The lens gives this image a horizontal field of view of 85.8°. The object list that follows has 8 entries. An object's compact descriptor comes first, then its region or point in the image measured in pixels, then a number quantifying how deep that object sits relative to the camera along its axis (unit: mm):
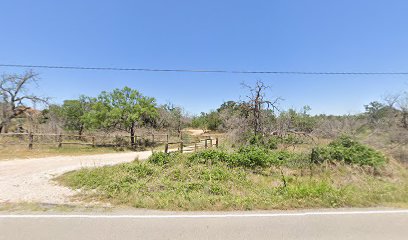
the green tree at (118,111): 20531
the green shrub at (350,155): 9008
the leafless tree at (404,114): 17248
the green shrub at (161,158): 8992
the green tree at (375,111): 24366
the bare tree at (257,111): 15617
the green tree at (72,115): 24969
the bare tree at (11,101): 20453
